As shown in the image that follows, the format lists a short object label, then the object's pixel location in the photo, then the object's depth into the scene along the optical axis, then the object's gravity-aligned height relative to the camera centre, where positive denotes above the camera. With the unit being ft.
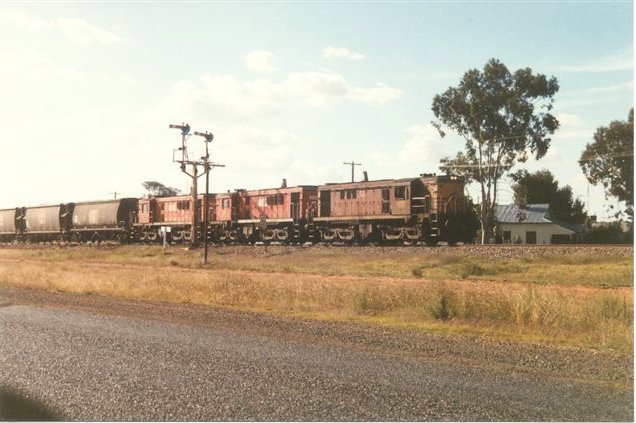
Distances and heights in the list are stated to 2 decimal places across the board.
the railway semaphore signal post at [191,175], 133.80 +10.48
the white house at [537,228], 213.66 -3.39
